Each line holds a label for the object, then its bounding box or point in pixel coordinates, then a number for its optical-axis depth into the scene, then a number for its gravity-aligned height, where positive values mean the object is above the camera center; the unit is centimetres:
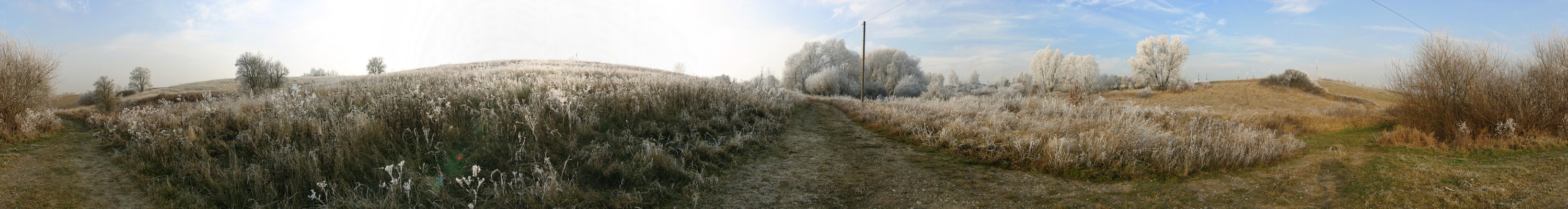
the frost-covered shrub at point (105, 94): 2170 -19
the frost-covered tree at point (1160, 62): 4216 +150
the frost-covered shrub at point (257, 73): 2777 +71
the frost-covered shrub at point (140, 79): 4066 +67
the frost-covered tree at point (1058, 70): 4609 +108
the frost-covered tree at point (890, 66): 4241 +135
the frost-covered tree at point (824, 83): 3300 +11
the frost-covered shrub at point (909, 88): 3722 -20
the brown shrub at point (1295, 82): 3341 +6
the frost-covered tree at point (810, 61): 3781 +151
